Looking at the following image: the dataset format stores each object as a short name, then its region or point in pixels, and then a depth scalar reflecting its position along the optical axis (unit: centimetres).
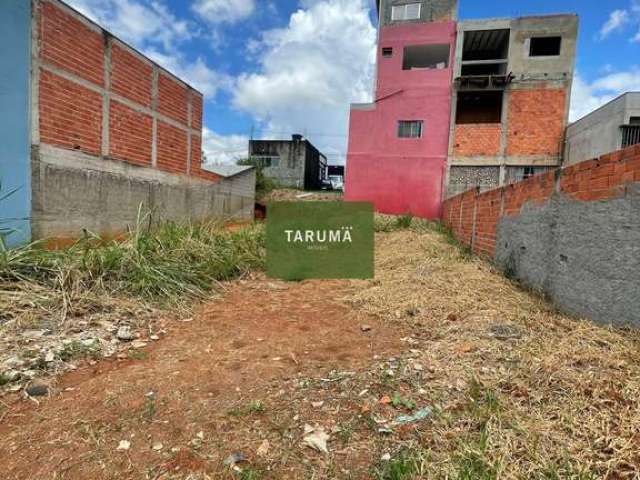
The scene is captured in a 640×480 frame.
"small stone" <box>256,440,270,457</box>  126
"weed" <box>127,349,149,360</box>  215
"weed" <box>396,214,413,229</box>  901
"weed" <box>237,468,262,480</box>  115
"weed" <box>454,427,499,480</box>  108
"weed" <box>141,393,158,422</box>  149
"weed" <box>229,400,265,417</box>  151
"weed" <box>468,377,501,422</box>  139
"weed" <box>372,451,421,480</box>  112
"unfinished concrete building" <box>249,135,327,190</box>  2267
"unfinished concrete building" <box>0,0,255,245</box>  425
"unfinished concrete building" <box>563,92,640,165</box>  840
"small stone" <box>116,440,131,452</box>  129
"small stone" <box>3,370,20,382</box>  178
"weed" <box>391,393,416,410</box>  153
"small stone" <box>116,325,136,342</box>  242
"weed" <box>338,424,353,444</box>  134
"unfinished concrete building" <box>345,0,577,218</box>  1125
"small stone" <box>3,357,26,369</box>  190
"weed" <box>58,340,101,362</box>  208
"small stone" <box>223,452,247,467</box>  121
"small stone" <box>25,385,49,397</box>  171
